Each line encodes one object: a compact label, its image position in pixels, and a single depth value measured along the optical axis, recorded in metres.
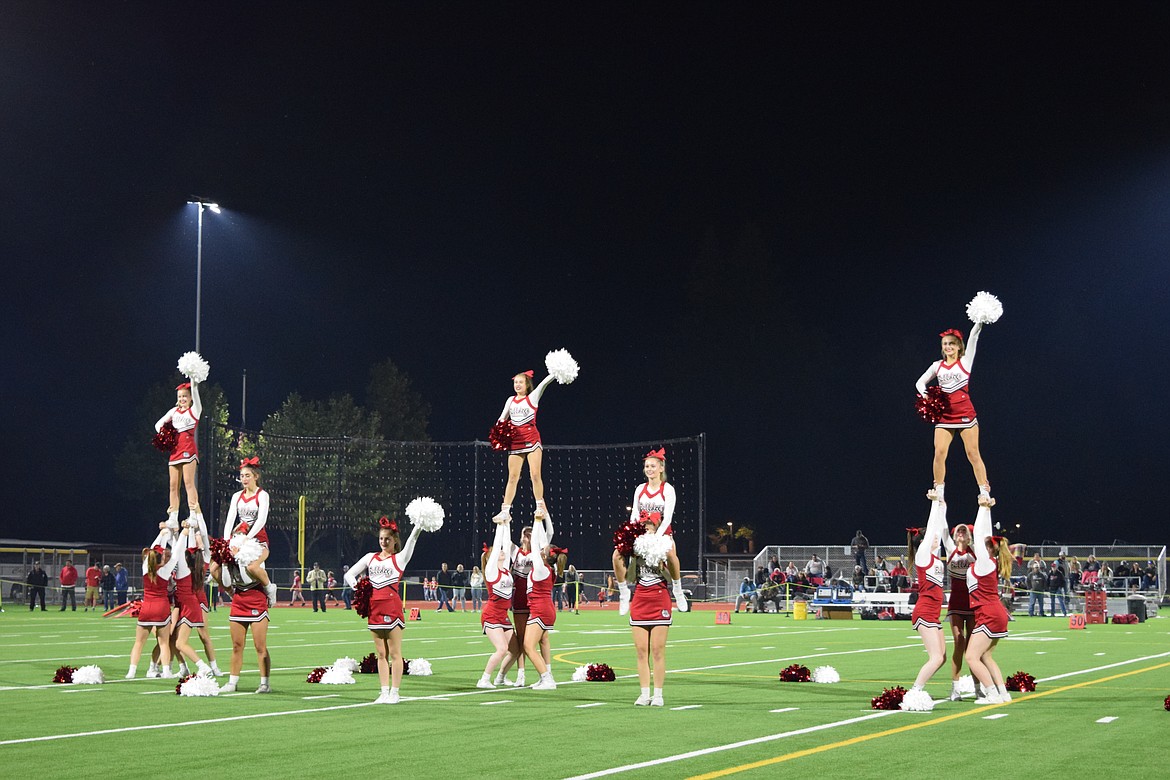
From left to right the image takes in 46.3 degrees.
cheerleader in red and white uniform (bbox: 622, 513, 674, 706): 12.19
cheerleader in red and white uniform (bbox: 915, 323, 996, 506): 13.52
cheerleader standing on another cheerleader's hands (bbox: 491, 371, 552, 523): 15.54
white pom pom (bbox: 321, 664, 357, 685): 14.61
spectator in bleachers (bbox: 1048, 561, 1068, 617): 36.16
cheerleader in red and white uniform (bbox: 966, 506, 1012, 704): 11.88
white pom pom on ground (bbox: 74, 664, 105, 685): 14.67
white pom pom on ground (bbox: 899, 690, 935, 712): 11.80
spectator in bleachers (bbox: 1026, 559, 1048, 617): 35.69
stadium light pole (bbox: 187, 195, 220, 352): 36.26
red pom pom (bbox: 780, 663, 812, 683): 15.48
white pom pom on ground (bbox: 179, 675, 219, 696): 13.08
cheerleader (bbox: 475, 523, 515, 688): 14.28
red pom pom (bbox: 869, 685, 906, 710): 12.09
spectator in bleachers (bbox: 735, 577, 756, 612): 39.78
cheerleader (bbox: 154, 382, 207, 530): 16.94
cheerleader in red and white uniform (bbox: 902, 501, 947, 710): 12.36
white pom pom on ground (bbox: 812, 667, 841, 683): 15.07
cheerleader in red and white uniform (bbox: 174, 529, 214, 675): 14.91
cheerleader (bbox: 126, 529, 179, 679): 14.95
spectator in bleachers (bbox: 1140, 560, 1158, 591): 41.60
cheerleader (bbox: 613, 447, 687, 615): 12.10
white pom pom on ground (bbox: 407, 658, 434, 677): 16.17
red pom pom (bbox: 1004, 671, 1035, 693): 13.79
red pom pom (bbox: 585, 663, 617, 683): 15.23
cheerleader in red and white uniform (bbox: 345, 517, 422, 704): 12.32
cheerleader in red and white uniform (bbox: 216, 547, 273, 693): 13.27
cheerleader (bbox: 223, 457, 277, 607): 13.48
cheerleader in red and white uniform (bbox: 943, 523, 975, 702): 12.37
